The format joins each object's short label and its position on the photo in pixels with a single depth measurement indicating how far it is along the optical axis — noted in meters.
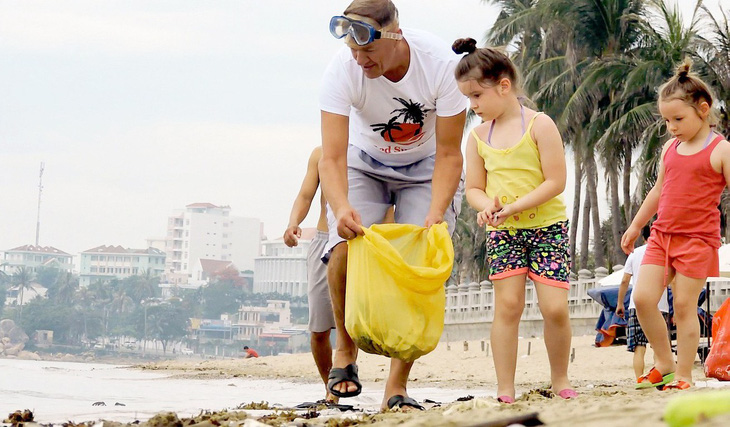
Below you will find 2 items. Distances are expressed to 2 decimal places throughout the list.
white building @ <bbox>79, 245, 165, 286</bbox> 194.75
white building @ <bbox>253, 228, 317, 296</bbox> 180.38
